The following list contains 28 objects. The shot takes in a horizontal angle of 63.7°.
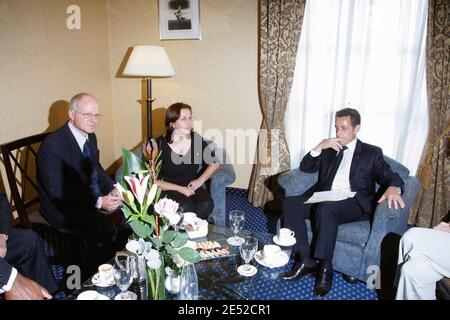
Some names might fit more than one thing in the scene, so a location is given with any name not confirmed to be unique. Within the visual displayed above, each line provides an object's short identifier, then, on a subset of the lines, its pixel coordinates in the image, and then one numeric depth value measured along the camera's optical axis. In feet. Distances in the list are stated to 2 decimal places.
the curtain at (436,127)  10.13
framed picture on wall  12.87
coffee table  5.85
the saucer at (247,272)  6.33
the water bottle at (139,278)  5.53
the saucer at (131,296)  5.53
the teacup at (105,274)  5.86
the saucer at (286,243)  7.20
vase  5.20
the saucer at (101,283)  5.78
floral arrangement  4.52
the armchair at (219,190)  9.99
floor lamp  11.63
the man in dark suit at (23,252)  6.94
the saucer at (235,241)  7.25
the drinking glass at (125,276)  5.44
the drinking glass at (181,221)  6.84
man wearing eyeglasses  8.04
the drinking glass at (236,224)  7.17
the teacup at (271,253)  6.63
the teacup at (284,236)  7.27
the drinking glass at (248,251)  6.36
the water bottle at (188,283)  5.22
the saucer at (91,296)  5.45
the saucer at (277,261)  6.61
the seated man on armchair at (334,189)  8.05
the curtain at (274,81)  11.48
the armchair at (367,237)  7.89
